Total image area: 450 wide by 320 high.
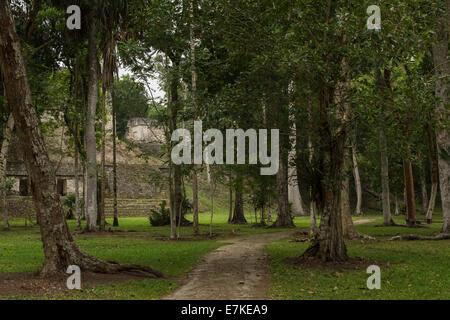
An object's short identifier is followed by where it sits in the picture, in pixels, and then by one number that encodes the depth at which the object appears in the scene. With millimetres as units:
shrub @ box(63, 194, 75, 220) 31986
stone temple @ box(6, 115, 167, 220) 35219
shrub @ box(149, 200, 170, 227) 27141
